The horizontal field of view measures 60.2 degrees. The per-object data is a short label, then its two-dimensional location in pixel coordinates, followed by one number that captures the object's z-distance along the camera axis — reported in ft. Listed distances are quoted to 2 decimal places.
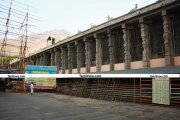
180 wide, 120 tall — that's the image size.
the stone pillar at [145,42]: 50.78
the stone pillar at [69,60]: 85.79
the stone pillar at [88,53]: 73.27
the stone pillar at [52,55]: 102.03
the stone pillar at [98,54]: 67.61
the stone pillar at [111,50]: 62.22
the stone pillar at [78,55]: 79.37
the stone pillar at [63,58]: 91.35
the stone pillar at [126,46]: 56.22
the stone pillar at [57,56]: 96.71
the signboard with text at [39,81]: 74.52
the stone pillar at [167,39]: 45.39
